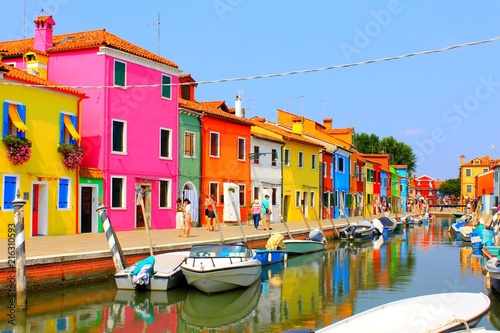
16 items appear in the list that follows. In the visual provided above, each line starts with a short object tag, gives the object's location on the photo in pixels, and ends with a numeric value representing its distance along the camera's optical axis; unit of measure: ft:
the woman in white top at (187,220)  72.87
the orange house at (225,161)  101.65
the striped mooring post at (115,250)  53.47
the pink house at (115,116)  81.25
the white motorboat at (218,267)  50.54
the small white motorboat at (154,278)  51.16
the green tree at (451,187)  401.72
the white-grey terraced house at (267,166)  116.67
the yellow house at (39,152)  66.03
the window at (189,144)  97.11
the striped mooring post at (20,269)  43.04
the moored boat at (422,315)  29.91
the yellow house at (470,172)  349.20
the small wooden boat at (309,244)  83.10
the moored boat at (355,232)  115.75
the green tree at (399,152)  310.04
